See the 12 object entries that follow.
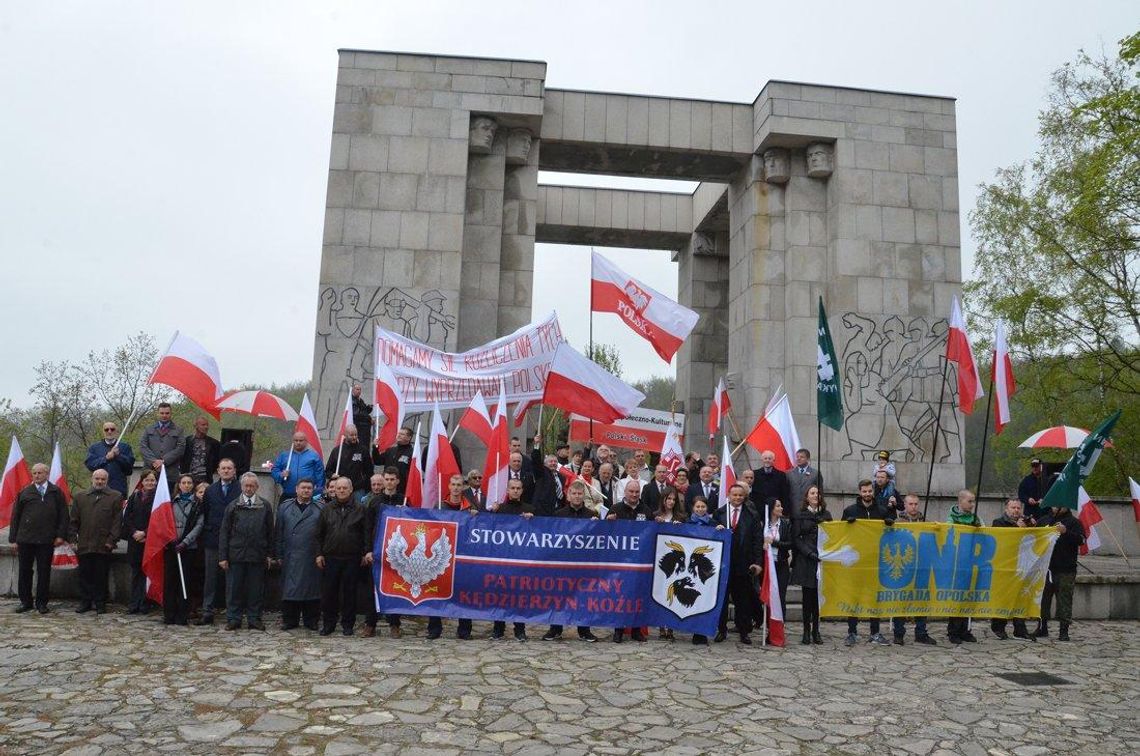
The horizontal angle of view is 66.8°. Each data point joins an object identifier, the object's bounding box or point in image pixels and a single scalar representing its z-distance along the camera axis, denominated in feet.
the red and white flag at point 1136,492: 42.73
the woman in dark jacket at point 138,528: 35.58
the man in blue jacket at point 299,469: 37.42
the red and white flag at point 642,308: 44.88
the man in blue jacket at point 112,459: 38.29
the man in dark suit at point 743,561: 34.12
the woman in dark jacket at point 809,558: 33.99
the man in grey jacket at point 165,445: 38.70
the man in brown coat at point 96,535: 35.29
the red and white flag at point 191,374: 36.52
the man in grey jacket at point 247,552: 33.09
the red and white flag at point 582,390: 41.24
